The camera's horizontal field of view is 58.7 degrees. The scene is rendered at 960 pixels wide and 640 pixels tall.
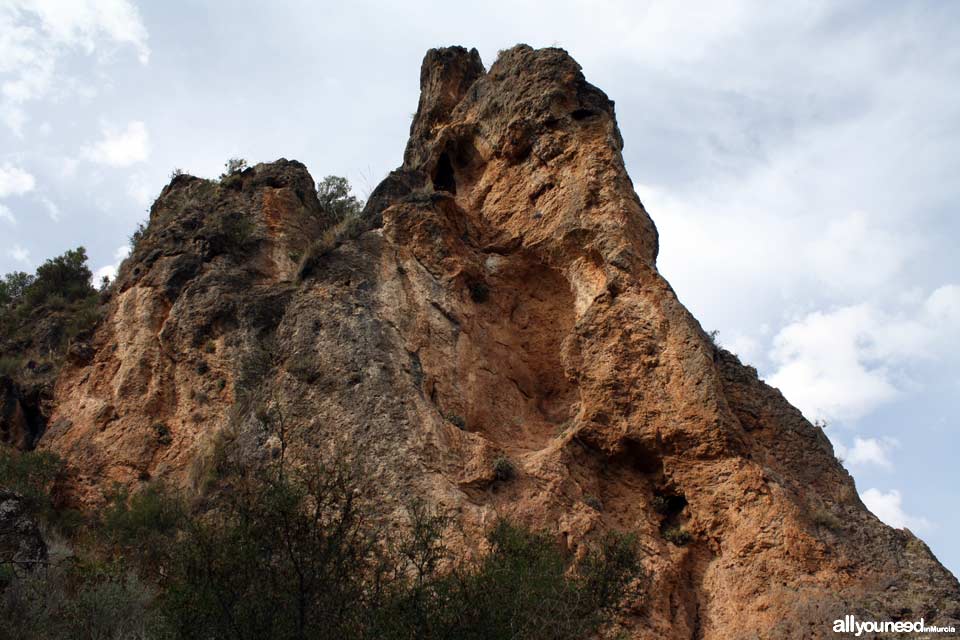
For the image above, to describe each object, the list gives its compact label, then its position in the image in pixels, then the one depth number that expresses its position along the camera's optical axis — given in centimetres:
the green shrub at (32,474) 1400
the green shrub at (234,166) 2086
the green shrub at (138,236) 2136
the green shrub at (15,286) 2258
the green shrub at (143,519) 1320
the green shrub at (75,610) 980
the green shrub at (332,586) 885
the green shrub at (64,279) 2127
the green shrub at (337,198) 2267
